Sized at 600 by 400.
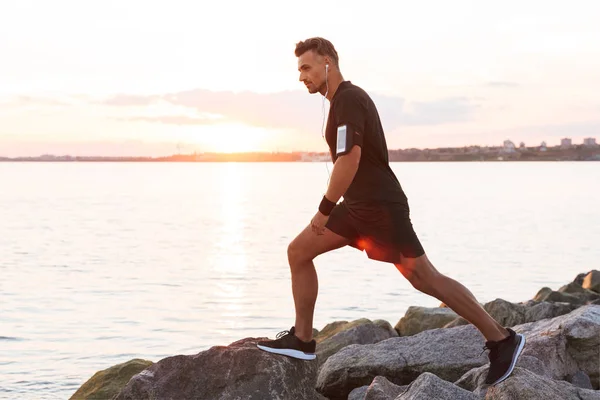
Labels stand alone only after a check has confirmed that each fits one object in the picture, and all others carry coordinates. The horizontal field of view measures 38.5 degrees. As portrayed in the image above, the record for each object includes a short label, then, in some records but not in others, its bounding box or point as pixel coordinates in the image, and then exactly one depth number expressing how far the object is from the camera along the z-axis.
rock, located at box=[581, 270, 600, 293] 18.09
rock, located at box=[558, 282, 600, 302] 16.38
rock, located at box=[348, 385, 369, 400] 7.76
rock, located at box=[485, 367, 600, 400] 6.20
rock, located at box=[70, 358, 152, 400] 9.84
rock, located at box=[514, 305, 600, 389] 7.74
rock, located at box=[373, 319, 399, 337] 11.52
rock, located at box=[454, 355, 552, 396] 7.02
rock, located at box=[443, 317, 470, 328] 11.01
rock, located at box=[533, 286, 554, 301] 16.54
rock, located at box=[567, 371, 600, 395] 7.95
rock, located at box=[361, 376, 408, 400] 6.88
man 6.32
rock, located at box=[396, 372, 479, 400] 6.09
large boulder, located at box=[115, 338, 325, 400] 7.05
